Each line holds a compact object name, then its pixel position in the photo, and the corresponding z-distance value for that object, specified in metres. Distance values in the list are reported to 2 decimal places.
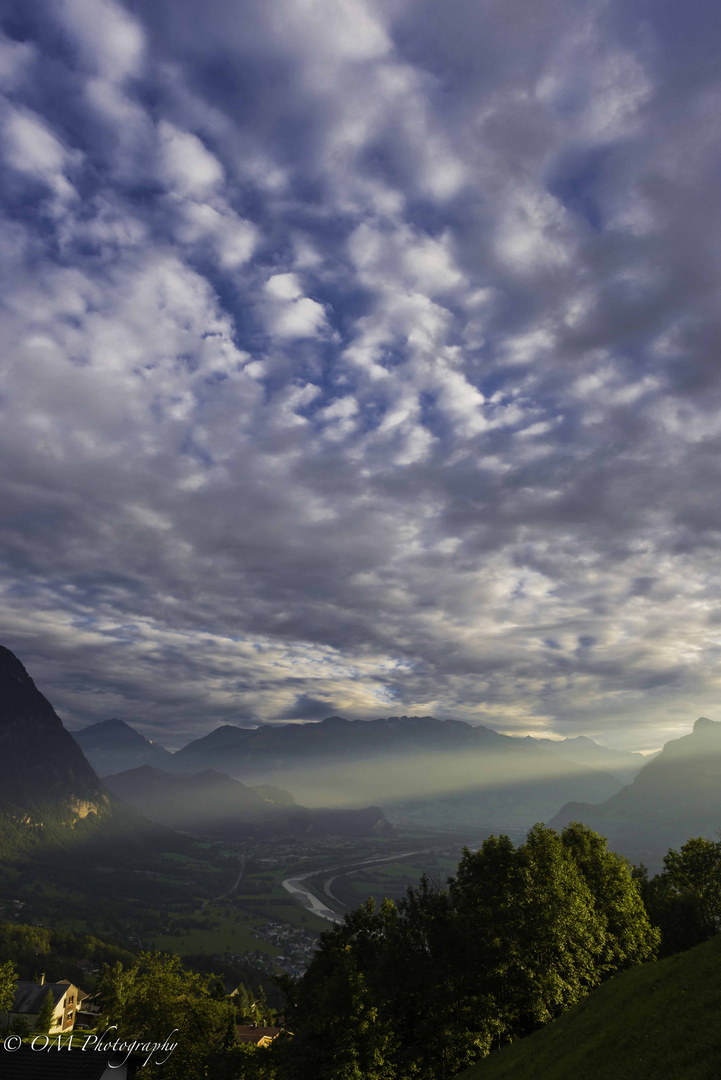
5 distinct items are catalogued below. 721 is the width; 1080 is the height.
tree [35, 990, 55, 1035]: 119.30
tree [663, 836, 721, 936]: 66.31
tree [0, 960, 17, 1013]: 85.59
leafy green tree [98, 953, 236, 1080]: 55.81
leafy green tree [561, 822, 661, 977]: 49.03
